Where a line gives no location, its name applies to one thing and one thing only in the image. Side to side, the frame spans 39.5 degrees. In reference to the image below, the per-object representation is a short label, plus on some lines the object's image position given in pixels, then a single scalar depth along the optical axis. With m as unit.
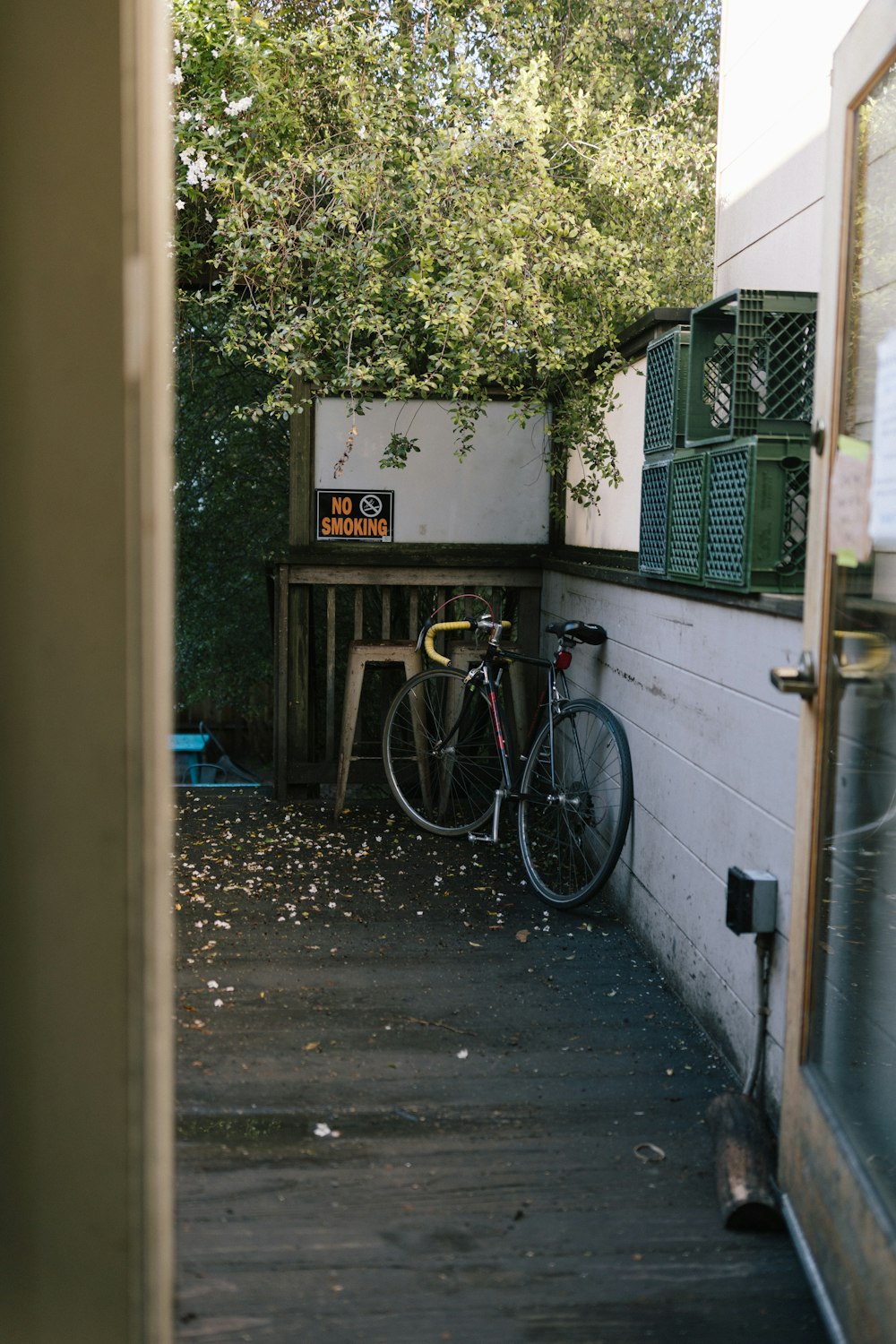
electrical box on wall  2.63
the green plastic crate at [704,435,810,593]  2.87
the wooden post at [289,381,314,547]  5.88
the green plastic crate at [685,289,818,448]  2.95
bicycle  4.43
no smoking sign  5.93
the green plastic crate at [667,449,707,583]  3.28
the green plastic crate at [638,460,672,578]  3.67
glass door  2.03
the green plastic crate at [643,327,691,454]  3.53
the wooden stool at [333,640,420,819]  5.56
